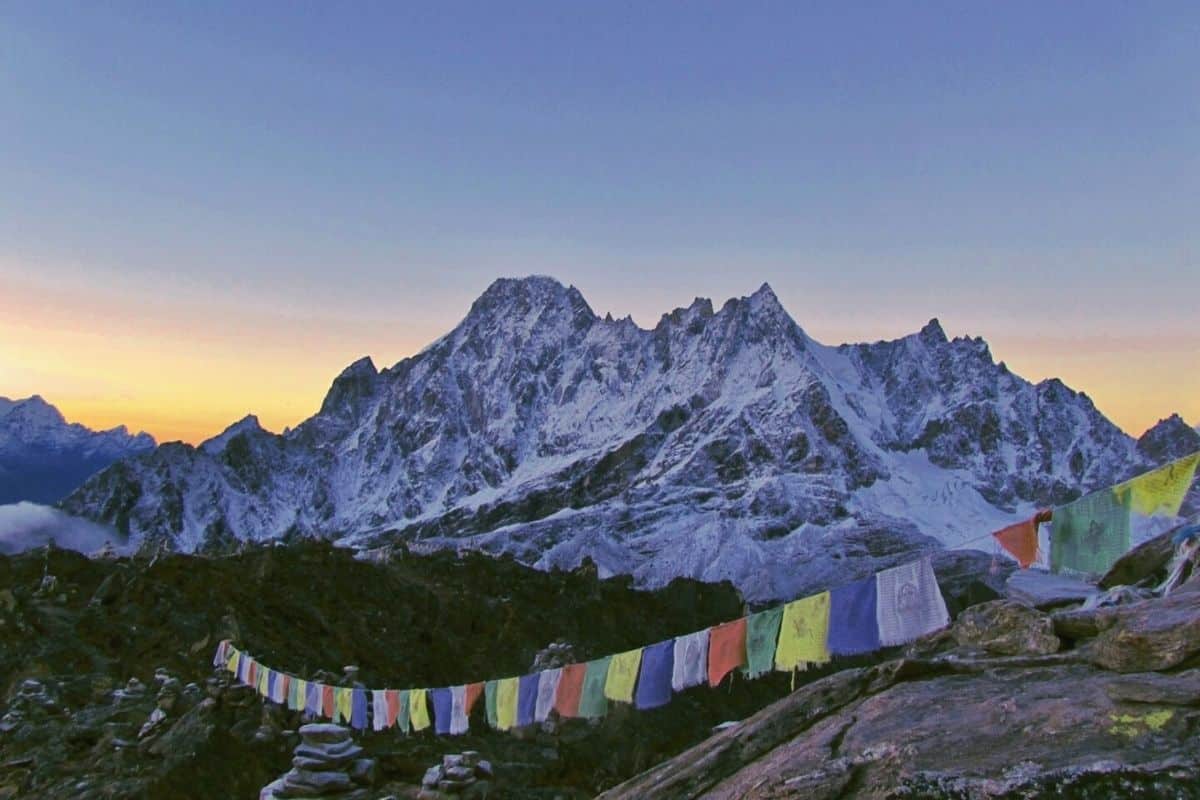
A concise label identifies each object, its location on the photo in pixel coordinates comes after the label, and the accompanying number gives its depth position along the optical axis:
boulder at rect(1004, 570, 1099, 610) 12.85
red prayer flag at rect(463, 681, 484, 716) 20.94
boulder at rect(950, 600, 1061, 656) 9.78
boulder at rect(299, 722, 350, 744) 19.62
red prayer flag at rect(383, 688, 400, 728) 24.72
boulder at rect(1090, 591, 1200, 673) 8.36
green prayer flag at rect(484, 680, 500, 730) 20.10
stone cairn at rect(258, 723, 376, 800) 18.94
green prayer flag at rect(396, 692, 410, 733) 24.30
